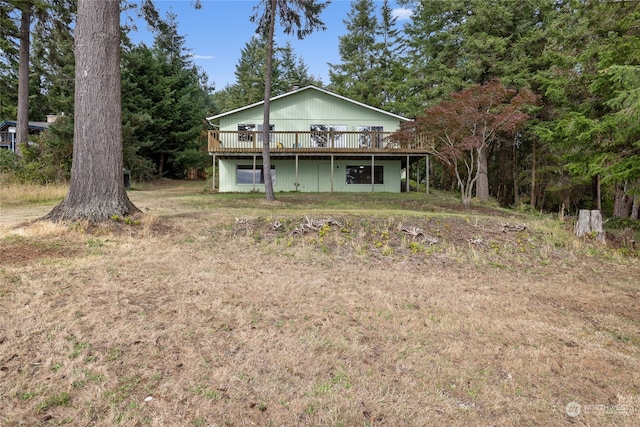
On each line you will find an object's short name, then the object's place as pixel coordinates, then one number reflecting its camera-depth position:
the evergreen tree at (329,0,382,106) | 30.91
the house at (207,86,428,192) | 19.28
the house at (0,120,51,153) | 25.97
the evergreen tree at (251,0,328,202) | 13.78
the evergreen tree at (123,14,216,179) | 23.18
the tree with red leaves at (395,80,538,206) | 12.79
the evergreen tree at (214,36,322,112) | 34.66
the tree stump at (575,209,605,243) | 8.48
